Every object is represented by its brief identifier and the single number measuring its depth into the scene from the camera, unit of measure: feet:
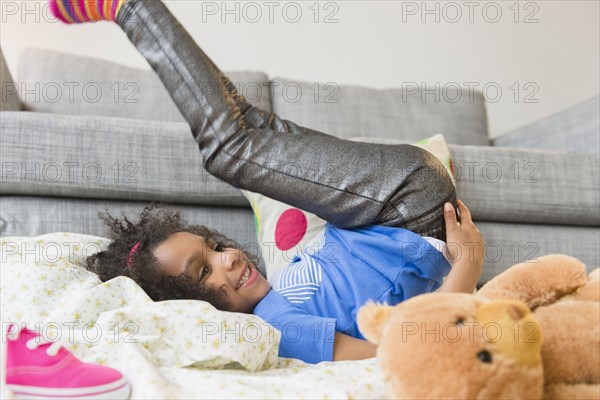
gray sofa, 4.61
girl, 3.58
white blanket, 2.22
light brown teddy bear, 1.74
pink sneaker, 2.07
